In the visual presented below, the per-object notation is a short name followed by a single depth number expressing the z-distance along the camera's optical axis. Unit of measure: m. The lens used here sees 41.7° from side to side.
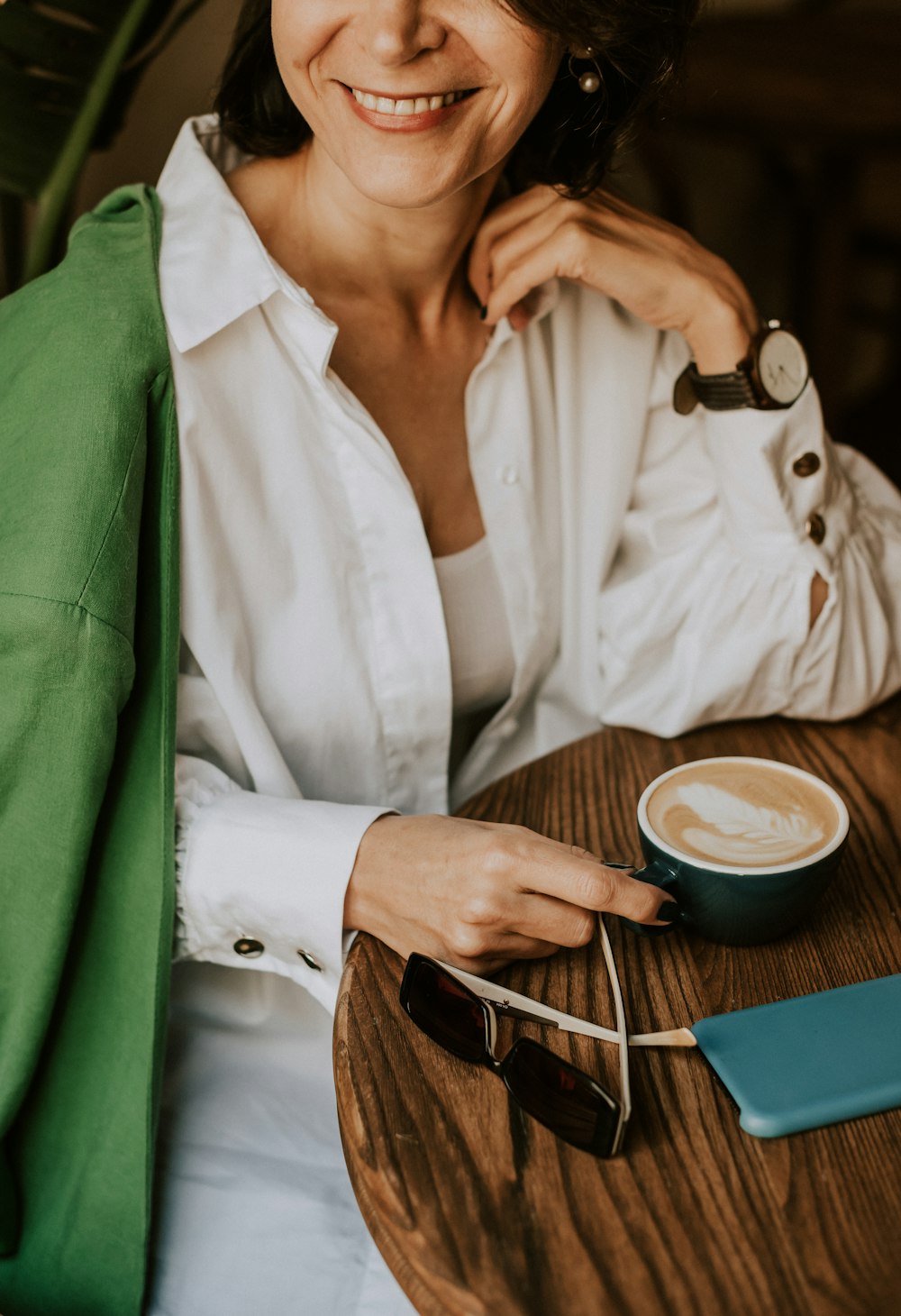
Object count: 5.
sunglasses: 0.75
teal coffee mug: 0.89
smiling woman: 0.99
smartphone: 0.78
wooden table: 0.69
